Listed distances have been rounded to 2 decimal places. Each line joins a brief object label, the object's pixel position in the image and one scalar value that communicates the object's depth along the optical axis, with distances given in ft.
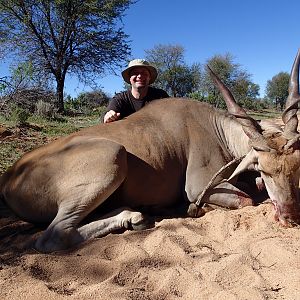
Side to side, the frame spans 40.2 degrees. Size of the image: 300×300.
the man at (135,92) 18.02
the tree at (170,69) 118.11
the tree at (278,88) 138.31
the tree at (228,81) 114.11
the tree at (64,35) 64.69
